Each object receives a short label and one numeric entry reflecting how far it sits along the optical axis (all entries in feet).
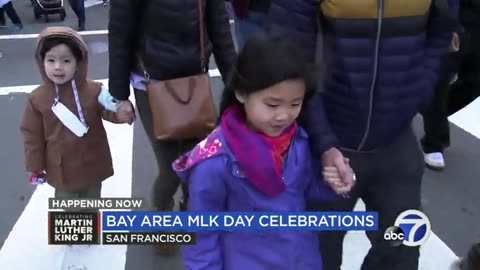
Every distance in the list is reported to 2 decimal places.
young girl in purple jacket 6.03
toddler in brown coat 9.44
